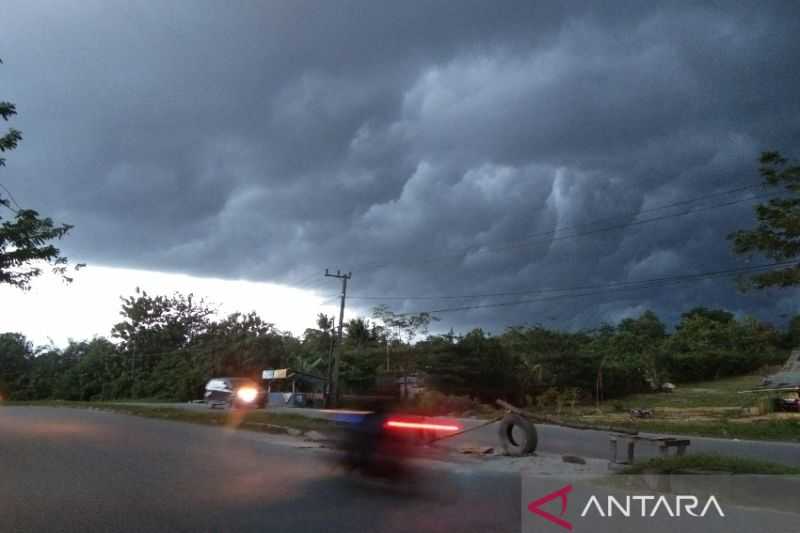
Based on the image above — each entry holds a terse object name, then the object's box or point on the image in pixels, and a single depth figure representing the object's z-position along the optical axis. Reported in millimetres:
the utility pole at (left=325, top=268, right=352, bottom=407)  44625
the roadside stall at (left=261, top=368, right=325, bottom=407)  46312
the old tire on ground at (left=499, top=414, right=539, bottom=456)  15414
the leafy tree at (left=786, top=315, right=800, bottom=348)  67862
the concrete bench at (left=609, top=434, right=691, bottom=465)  11688
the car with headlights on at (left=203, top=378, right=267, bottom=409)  39031
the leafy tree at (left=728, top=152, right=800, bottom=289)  23359
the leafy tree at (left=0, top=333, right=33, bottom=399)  73875
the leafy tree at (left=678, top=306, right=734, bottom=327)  90312
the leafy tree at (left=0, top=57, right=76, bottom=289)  13023
